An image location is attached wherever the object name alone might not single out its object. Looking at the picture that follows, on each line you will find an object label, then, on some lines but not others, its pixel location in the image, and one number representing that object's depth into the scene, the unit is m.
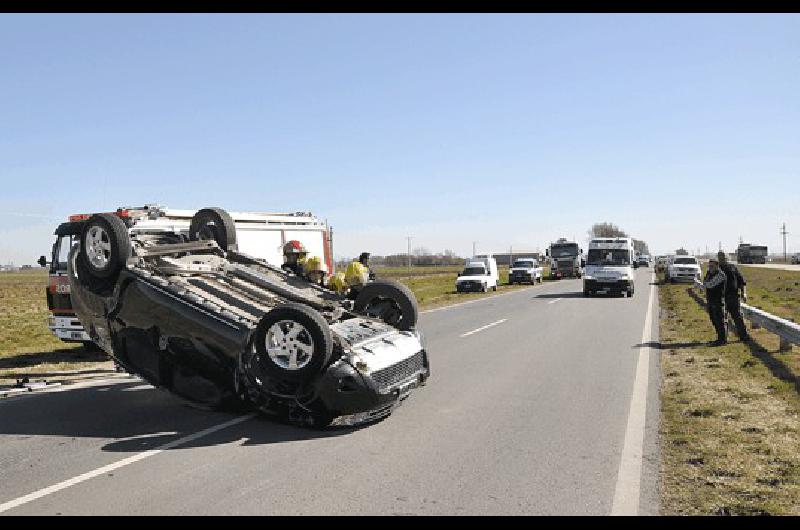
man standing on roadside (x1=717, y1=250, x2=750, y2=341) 12.48
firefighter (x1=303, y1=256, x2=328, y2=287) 9.33
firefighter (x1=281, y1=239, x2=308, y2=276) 9.62
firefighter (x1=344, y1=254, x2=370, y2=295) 8.99
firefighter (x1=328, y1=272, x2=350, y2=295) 9.08
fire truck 12.23
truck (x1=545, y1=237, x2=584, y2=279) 46.62
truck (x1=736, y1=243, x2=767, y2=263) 78.57
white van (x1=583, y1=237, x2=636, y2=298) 26.53
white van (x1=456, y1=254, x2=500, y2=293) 34.19
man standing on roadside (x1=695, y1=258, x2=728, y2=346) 12.44
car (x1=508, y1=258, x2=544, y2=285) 41.91
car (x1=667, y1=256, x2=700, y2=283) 36.00
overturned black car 6.44
